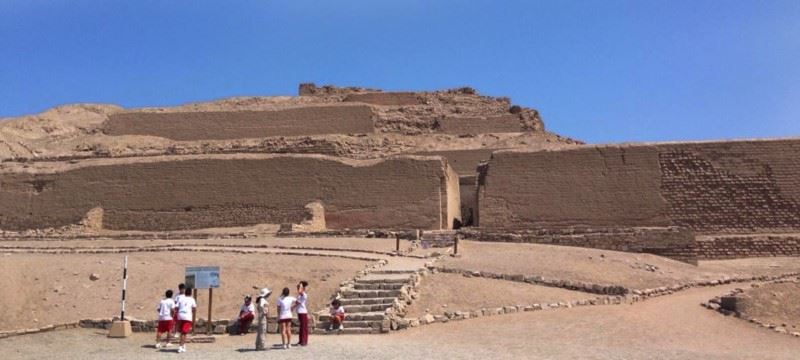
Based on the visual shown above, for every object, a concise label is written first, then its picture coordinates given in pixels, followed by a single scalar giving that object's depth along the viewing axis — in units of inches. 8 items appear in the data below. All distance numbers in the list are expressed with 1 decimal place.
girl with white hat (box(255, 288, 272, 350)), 470.9
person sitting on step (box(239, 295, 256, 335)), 537.3
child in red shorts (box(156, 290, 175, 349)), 501.7
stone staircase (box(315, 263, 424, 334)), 540.4
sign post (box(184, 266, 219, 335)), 541.6
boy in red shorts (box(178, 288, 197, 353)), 489.1
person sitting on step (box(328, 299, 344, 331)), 541.0
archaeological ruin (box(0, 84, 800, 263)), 1031.0
